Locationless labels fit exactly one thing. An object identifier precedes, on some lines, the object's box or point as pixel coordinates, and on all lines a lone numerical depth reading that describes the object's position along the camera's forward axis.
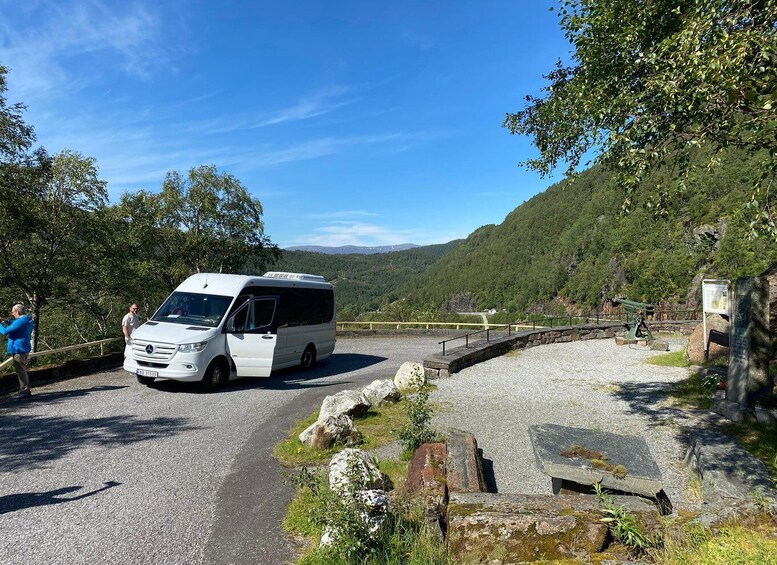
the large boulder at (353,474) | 3.56
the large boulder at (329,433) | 6.11
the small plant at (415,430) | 5.82
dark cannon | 17.41
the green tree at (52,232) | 15.24
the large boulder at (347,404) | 7.37
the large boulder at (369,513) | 3.20
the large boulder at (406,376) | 9.59
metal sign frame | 11.47
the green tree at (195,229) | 24.50
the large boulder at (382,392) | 8.65
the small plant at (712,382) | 9.03
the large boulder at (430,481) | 3.79
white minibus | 9.27
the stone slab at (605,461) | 3.75
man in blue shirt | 8.38
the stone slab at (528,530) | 3.06
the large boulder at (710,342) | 12.08
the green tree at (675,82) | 4.75
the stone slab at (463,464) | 4.24
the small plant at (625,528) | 3.00
